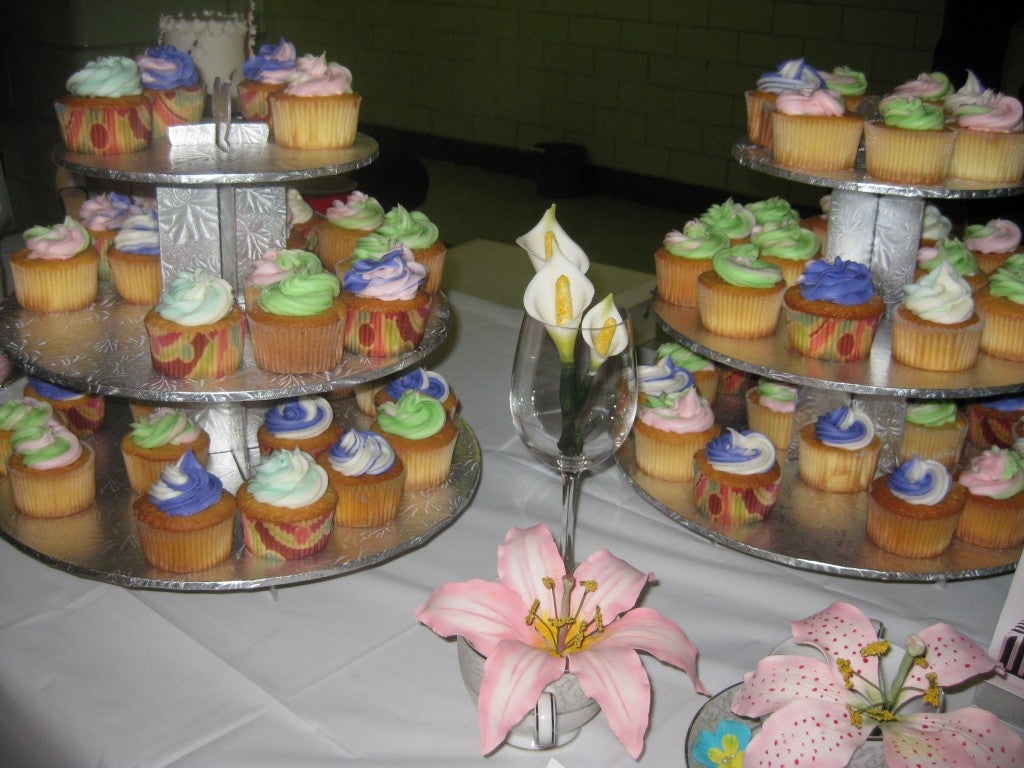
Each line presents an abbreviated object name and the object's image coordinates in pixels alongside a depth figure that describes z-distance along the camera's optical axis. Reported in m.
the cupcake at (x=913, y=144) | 1.78
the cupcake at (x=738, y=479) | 1.75
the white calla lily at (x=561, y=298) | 1.19
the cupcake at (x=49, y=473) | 1.68
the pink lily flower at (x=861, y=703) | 1.03
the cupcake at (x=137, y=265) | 1.90
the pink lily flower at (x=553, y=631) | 1.12
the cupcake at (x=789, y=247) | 2.12
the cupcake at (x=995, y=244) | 2.18
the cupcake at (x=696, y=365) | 2.19
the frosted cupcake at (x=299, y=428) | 1.85
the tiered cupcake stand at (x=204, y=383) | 1.58
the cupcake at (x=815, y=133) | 1.85
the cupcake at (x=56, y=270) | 1.79
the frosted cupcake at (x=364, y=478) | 1.68
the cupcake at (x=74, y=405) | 1.95
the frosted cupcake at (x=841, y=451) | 1.84
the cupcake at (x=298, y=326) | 1.63
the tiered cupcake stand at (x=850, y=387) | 1.67
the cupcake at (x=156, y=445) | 1.76
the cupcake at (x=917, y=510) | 1.66
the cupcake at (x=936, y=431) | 1.96
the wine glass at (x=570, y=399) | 1.24
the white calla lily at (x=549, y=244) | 1.20
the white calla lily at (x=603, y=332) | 1.20
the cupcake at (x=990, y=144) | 1.77
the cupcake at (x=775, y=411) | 2.06
